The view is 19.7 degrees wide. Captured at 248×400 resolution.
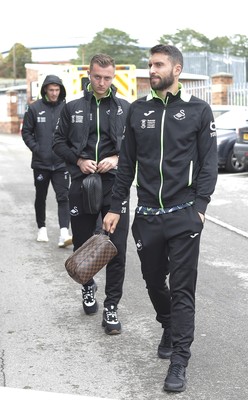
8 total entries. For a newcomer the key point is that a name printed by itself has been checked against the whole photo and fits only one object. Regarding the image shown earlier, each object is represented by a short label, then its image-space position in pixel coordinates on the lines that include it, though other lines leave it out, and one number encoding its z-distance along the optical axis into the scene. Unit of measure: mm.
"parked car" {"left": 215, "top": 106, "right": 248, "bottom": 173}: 17312
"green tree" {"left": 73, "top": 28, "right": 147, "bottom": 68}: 75500
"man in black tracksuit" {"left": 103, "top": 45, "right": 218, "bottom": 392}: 4445
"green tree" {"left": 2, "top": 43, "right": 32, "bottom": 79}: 93938
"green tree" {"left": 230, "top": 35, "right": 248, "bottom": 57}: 89688
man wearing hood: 8555
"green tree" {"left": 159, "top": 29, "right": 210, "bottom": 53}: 86438
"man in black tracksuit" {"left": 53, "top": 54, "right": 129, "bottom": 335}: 5555
